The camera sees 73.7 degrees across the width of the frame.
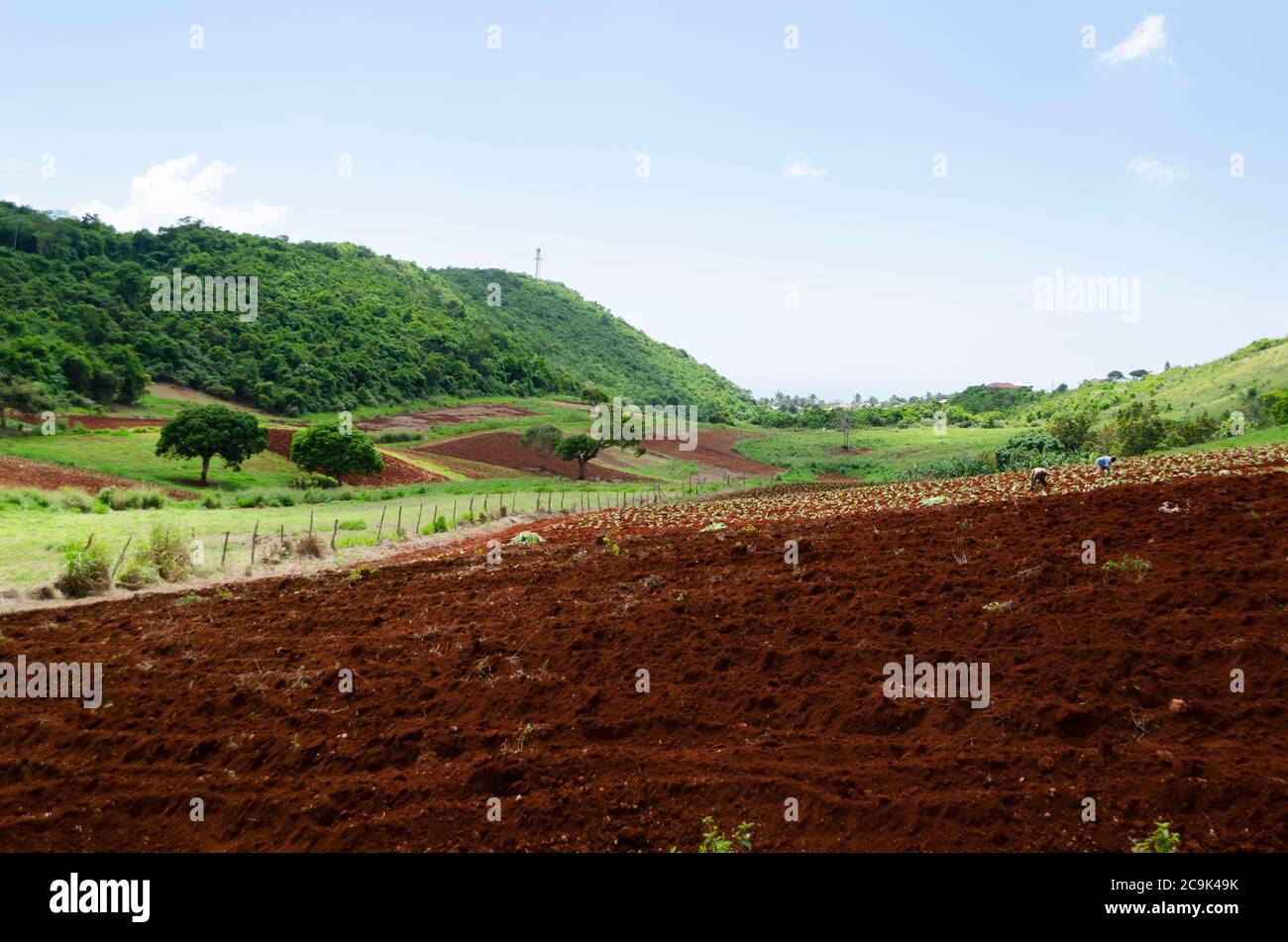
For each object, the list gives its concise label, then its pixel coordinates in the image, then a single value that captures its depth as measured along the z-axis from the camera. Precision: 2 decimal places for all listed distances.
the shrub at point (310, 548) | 19.92
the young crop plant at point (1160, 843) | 4.62
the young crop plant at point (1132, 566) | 9.02
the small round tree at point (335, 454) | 48.81
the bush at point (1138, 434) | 47.62
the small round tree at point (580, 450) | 60.78
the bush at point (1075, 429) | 51.44
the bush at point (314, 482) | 47.47
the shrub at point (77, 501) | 29.92
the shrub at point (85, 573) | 15.02
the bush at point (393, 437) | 67.88
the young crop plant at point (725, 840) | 5.14
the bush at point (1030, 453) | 37.75
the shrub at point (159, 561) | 16.00
